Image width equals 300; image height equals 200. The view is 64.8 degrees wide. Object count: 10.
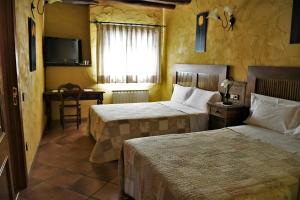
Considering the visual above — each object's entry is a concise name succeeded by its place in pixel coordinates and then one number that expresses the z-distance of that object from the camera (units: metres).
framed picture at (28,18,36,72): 2.96
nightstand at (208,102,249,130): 3.04
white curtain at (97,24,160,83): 5.11
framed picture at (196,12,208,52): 4.08
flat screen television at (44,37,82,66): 4.81
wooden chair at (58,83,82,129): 4.44
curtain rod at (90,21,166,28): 4.98
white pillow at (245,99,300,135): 2.40
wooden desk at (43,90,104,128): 4.47
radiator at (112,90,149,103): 5.39
